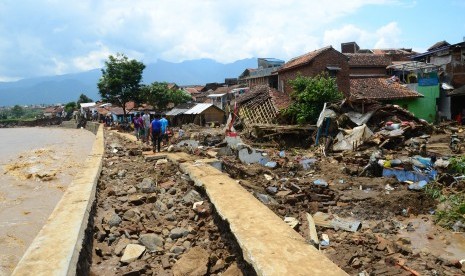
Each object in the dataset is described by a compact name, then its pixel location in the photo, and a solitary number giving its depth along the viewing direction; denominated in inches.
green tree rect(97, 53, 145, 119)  1359.5
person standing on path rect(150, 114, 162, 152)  443.8
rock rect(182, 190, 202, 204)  194.4
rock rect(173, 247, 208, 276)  120.3
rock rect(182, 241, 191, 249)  144.7
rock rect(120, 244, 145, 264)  134.0
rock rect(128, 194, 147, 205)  199.6
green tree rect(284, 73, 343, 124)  774.5
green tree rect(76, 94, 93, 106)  3177.4
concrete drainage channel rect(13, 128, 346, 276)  105.3
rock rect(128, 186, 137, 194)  223.7
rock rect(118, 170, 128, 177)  287.2
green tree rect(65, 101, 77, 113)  2893.7
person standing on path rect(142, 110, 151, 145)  573.4
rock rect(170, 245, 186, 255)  139.7
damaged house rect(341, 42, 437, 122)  981.2
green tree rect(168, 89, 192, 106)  1699.1
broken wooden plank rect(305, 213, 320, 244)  191.1
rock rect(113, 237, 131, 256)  142.2
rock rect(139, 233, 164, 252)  143.5
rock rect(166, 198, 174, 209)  192.9
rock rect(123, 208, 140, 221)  176.6
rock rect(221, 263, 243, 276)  114.6
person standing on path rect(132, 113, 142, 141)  667.7
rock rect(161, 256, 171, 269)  128.9
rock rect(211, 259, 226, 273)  121.2
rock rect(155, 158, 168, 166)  315.3
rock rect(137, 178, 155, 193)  222.4
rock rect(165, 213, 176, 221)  175.5
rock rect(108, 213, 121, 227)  168.9
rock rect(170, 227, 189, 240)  153.9
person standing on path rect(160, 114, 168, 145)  453.5
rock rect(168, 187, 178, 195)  217.0
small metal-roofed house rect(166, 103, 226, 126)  1413.6
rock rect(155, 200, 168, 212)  189.5
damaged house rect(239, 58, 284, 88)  1266.0
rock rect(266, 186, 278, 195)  282.7
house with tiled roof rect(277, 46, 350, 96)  1006.4
